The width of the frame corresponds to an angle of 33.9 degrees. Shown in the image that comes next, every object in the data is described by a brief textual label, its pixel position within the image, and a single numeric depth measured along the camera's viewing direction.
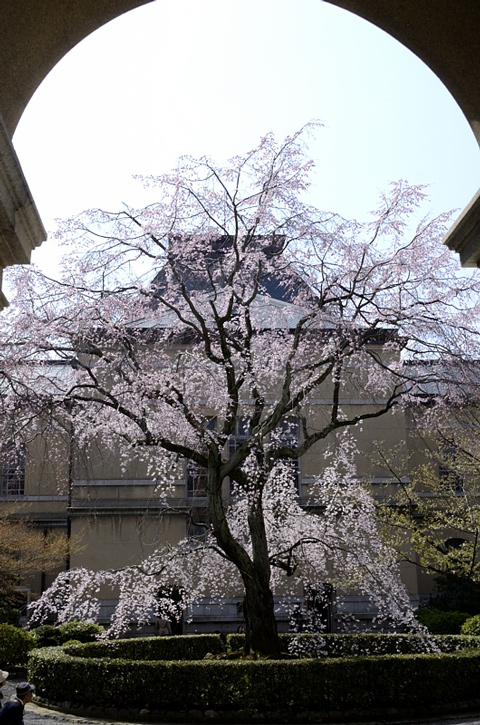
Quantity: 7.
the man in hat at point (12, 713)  7.16
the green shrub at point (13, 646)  17.58
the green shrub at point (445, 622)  18.95
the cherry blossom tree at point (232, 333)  12.59
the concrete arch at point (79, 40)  4.27
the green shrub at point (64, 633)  19.08
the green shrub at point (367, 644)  13.91
